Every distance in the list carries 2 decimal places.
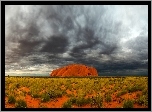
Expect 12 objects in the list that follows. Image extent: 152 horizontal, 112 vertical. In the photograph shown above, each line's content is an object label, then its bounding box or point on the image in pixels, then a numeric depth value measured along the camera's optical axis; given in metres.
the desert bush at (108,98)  5.01
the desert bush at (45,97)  5.16
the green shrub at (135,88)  5.41
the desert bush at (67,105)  4.66
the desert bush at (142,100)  4.59
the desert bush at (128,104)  4.56
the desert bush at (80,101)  4.87
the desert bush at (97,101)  4.77
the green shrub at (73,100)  4.97
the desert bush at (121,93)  5.26
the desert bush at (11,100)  4.92
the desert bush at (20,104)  4.68
